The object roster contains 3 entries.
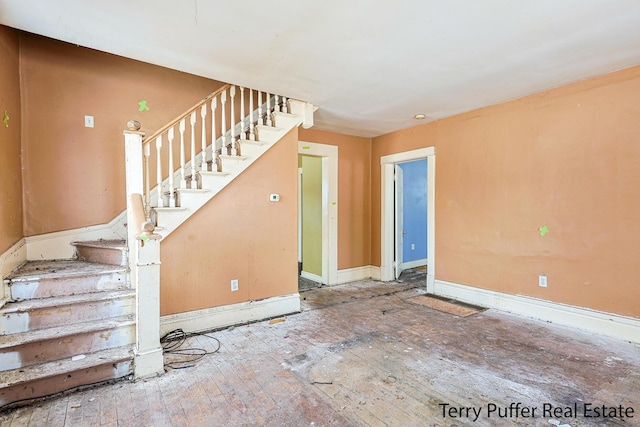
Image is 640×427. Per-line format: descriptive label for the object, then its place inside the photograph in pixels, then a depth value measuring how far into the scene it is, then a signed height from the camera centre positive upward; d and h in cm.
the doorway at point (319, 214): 500 -9
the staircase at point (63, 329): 202 -87
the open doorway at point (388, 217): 520 -15
